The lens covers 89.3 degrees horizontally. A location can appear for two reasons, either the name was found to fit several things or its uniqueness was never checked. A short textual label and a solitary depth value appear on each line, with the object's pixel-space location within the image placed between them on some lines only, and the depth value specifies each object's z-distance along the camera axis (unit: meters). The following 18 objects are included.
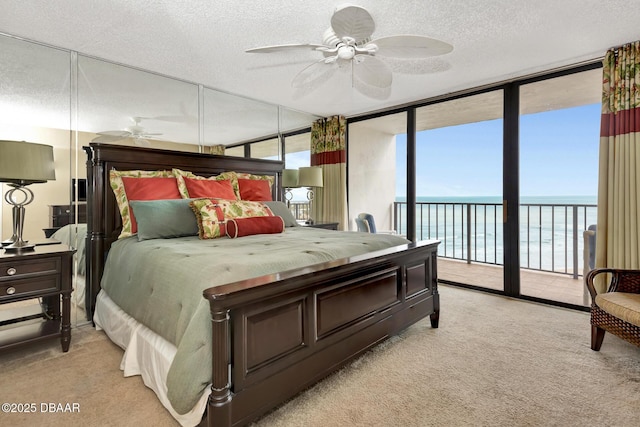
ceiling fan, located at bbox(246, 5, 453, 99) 1.92
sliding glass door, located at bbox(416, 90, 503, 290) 4.09
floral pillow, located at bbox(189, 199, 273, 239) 2.53
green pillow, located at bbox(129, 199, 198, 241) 2.50
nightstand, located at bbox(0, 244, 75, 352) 2.08
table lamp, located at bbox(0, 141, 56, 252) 2.12
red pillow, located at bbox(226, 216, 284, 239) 2.58
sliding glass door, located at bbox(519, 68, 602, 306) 3.33
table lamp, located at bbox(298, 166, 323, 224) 4.56
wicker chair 2.06
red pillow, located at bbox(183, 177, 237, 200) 3.01
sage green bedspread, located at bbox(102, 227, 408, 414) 1.38
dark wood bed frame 1.35
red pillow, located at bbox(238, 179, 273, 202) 3.52
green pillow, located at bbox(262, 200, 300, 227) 3.47
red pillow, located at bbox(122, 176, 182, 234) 2.74
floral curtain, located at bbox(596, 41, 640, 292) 2.71
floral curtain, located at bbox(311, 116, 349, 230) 5.06
